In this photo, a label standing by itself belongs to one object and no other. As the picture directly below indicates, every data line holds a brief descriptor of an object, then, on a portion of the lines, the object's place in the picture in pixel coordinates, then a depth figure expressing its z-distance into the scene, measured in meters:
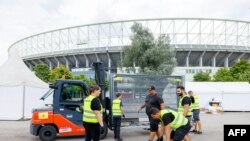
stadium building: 74.31
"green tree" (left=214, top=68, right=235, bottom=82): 54.88
